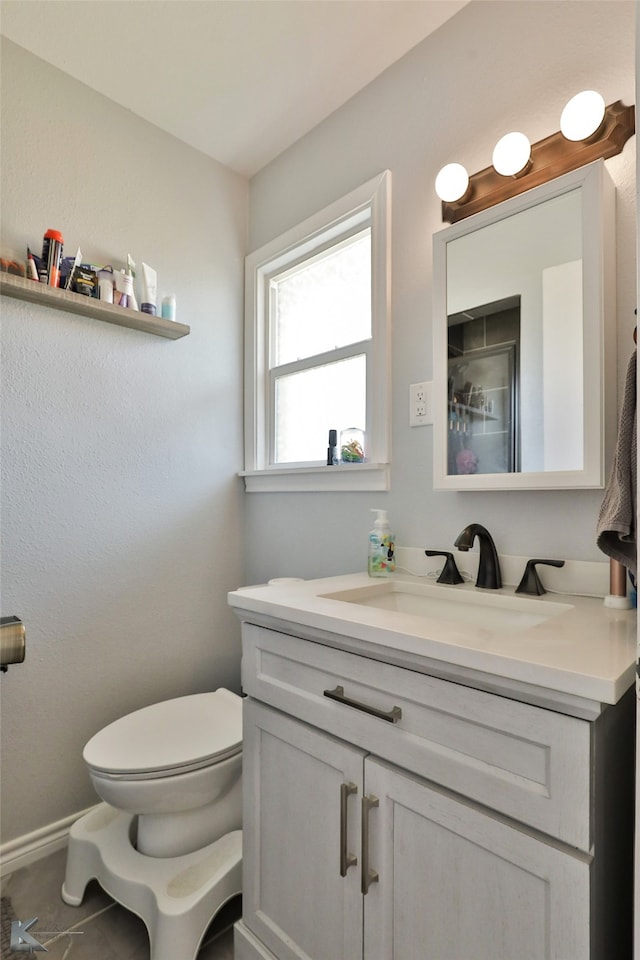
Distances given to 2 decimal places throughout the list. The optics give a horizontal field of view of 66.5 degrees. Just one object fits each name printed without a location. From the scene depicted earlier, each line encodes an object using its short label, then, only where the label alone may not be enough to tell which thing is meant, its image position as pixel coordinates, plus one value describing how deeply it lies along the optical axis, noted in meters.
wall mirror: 1.04
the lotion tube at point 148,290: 1.74
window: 1.58
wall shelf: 1.46
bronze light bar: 1.04
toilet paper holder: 0.67
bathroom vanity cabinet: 0.62
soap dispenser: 1.40
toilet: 1.17
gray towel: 0.78
